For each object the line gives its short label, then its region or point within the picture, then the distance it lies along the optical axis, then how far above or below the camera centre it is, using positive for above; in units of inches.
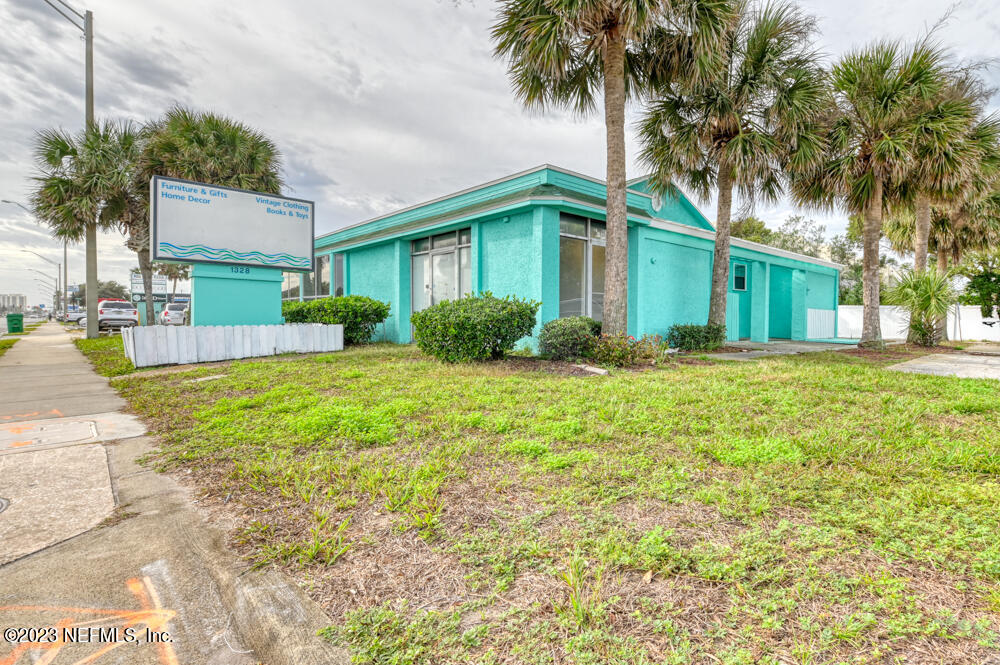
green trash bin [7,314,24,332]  884.6 +12.3
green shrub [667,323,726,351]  441.4 -7.9
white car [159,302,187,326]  870.0 +24.1
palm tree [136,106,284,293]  599.8 +242.8
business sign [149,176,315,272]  368.5 +91.4
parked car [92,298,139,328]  908.0 +29.5
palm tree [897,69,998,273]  404.5 +169.7
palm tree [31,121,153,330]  629.0 +216.2
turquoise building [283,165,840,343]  386.0 +75.8
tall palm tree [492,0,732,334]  305.6 +207.7
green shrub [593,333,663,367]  315.9 -15.0
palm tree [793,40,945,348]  407.2 +186.7
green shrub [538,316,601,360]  327.0 -6.6
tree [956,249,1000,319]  655.8 +63.7
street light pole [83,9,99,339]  607.2 +134.3
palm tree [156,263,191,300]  1688.1 +233.2
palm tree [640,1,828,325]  397.1 +200.9
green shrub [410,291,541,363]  308.2 +1.4
